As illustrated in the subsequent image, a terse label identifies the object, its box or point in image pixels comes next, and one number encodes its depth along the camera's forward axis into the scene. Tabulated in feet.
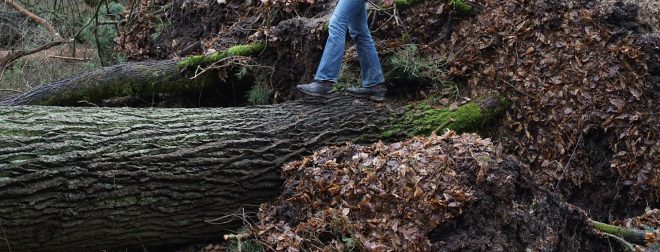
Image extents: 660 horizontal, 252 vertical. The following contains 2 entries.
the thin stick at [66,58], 36.08
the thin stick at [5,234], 14.32
